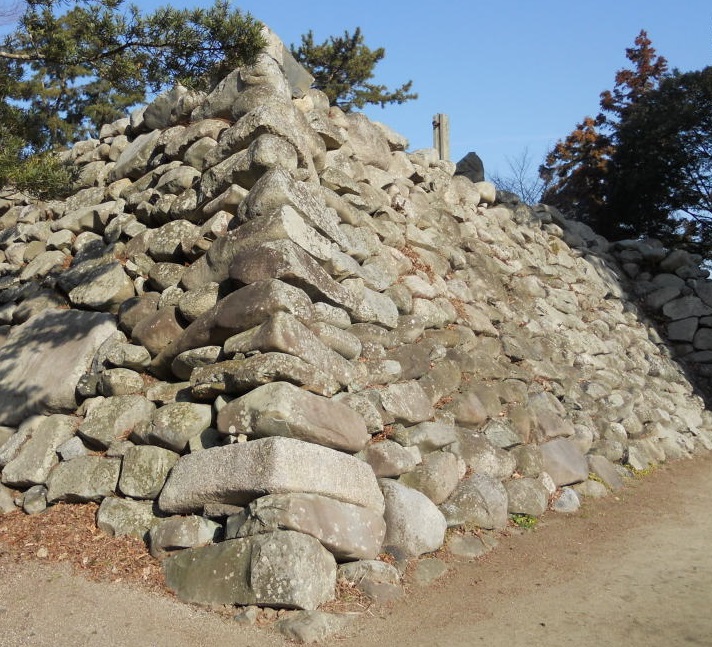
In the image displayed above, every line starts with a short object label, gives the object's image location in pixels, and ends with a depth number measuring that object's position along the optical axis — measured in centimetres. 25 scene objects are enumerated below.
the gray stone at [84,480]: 539
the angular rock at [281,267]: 577
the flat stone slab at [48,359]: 634
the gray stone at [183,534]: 473
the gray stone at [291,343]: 523
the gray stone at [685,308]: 1304
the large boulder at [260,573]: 418
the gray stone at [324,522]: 436
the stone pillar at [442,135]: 1300
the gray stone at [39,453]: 575
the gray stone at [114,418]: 573
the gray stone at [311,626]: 402
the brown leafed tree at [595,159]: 1670
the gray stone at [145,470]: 523
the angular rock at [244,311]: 550
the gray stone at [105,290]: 700
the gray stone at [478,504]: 596
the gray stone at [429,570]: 511
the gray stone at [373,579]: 465
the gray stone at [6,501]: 565
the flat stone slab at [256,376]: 508
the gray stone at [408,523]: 530
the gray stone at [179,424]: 532
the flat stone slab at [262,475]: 453
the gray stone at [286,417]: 478
